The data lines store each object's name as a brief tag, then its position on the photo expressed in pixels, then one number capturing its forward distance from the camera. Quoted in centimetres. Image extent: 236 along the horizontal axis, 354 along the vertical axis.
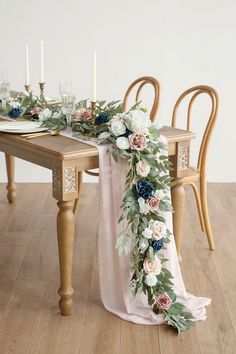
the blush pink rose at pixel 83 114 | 301
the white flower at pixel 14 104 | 331
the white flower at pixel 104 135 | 277
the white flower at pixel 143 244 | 272
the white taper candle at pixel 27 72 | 360
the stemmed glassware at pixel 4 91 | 337
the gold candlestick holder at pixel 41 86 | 352
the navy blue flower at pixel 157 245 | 273
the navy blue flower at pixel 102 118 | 291
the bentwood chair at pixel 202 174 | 338
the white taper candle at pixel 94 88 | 289
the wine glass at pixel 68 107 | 296
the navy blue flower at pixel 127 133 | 275
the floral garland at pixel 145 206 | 269
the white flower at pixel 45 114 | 311
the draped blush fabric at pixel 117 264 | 277
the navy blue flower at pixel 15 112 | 324
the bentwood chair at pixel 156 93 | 371
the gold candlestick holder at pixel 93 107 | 296
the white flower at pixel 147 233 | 270
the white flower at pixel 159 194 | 270
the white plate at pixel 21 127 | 293
